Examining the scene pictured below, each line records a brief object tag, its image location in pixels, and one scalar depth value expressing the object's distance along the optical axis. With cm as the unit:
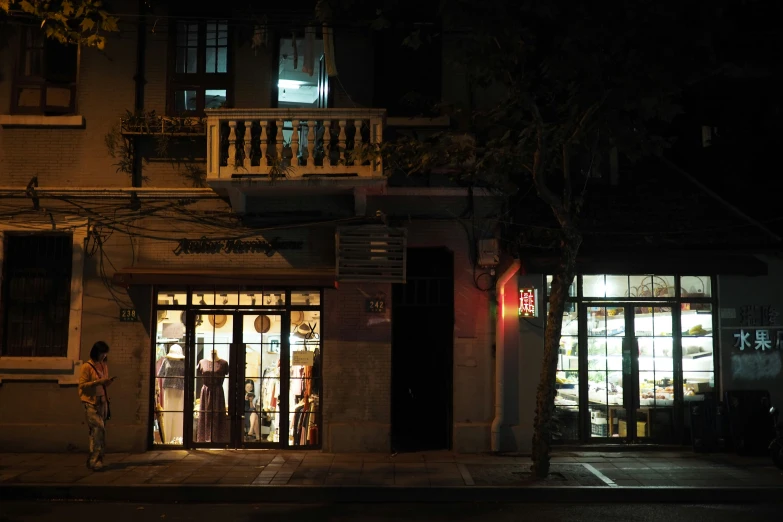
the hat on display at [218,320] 1256
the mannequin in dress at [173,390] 1252
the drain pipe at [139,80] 1248
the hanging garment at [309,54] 1243
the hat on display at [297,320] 1260
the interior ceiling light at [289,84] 1280
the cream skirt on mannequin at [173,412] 1251
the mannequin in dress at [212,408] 1249
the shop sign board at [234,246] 1250
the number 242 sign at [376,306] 1244
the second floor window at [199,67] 1266
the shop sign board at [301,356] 1255
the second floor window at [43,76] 1259
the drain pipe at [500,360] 1218
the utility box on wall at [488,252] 1227
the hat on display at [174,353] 1257
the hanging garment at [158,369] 1253
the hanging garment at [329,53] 1235
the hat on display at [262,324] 1256
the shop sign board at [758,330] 1290
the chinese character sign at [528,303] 1246
